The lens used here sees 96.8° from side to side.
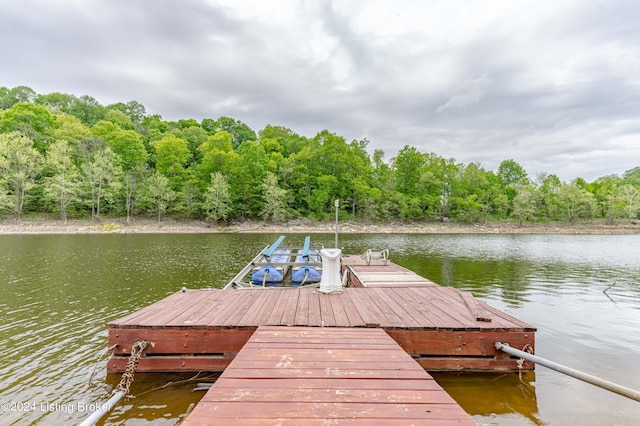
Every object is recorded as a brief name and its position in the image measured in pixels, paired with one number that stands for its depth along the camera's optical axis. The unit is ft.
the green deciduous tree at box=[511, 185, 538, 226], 179.52
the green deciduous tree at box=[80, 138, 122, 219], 131.64
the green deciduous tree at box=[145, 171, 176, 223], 137.90
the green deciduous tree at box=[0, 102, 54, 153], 134.10
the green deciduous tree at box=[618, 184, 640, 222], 180.55
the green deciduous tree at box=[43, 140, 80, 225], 119.65
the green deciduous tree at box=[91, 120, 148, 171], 151.94
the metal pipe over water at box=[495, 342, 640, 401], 8.81
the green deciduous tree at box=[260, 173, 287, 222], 151.23
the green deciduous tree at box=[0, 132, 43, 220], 113.29
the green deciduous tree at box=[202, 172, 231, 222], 142.21
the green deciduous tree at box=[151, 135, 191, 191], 155.94
